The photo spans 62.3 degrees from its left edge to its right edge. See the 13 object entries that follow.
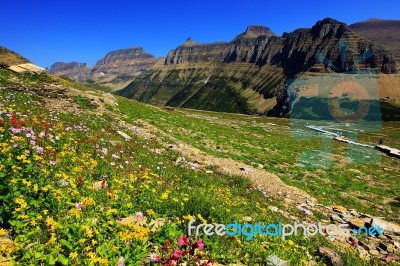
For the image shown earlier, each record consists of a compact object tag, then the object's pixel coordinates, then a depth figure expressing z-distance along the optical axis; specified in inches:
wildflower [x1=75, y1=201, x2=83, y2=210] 309.9
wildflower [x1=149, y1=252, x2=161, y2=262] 245.4
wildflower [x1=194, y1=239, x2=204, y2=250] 266.3
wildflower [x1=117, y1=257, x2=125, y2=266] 229.5
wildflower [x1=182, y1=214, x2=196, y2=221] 307.7
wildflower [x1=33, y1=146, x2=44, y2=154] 409.7
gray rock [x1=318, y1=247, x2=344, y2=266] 354.9
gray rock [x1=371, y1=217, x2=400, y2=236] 531.0
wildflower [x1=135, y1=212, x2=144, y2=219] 322.7
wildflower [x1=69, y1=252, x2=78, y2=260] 221.5
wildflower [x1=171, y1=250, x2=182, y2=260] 238.5
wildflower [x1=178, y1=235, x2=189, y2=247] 256.7
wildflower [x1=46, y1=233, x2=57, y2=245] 232.5
